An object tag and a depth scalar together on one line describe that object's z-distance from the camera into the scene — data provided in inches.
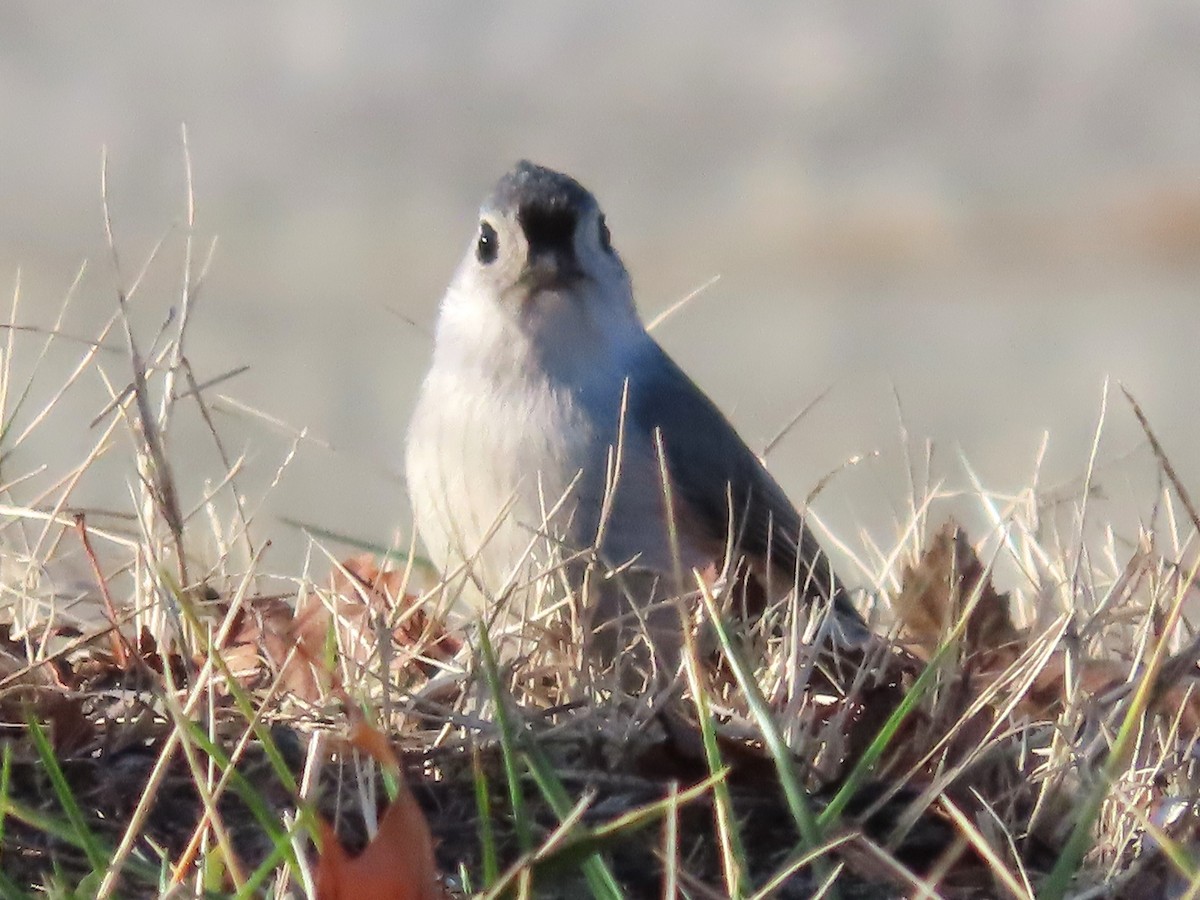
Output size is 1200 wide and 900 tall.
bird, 139.3
